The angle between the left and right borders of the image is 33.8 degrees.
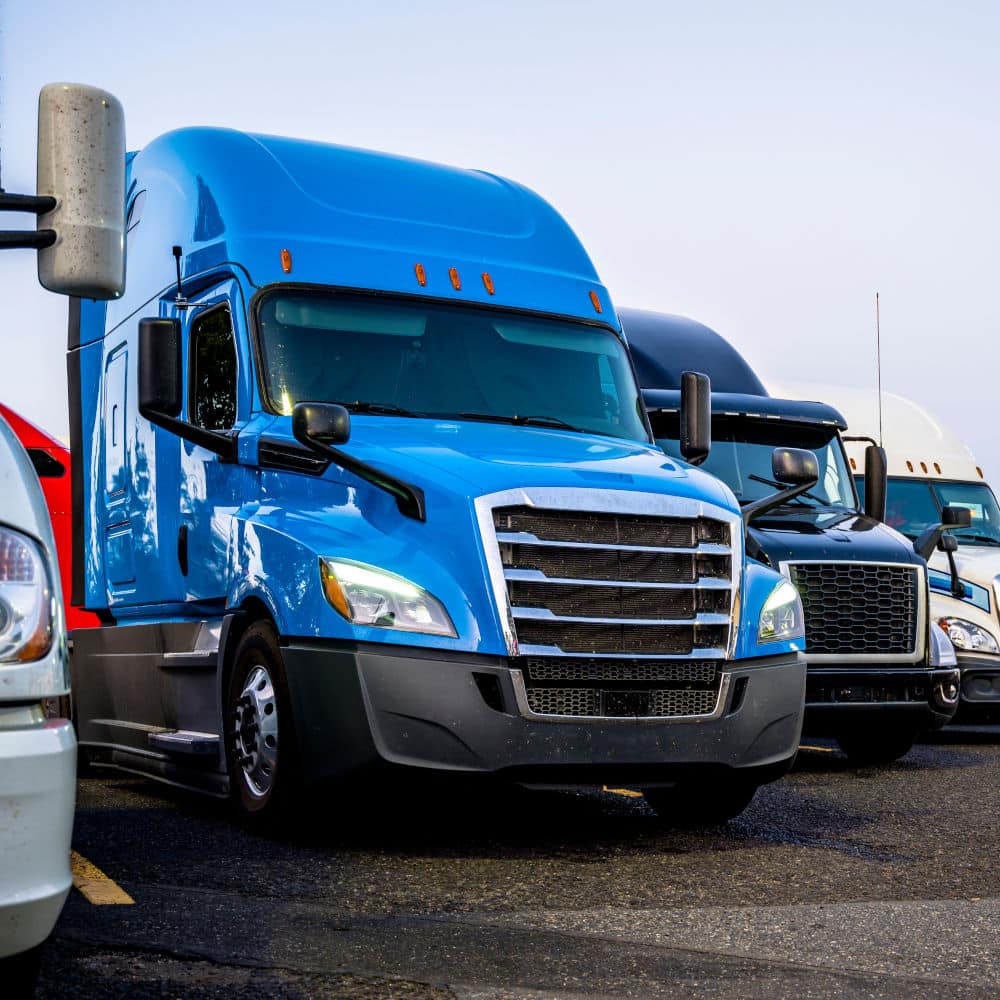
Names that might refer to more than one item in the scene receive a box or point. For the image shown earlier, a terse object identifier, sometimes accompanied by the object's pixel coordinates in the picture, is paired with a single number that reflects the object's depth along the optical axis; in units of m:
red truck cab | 10.16
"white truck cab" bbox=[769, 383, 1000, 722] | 13.19
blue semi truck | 6.93
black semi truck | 11.23
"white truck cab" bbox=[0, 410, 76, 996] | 3.31
